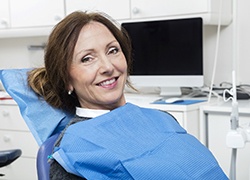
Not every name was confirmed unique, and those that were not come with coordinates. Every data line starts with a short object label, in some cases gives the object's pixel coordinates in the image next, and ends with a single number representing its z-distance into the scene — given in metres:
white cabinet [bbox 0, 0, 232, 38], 2.24
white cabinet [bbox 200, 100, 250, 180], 2.00
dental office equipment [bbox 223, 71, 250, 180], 1.28
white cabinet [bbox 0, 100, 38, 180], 2.73
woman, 1.01
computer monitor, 2.23
